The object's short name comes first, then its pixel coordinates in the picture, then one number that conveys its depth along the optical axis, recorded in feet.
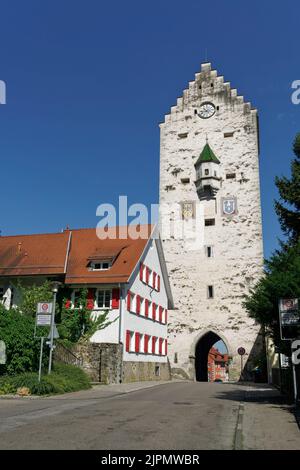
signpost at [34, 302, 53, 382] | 63.26
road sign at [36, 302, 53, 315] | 64.23
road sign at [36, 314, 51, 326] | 63.21
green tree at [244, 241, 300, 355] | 48.11
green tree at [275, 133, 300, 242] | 82.38
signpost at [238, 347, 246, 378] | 124.57
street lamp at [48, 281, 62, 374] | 63.29
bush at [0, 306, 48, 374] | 63.62
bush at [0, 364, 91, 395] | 57.98
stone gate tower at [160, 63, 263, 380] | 130.62
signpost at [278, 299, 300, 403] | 43.65
